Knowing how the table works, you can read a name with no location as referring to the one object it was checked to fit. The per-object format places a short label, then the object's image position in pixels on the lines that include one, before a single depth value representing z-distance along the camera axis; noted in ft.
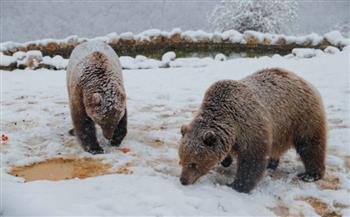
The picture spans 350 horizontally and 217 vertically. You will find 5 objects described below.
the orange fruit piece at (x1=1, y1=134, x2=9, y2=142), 20.33
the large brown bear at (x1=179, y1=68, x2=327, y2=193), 15.26
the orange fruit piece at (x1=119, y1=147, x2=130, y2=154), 19.52
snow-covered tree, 57.31
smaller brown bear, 18.99
